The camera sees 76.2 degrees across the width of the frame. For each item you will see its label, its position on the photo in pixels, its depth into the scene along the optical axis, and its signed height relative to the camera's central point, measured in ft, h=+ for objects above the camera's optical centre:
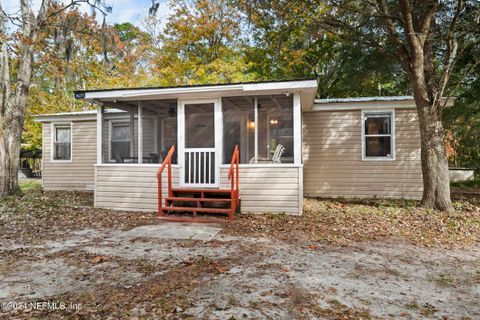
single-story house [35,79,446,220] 21.36 +1.16
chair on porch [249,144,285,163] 22.59 +0.13
